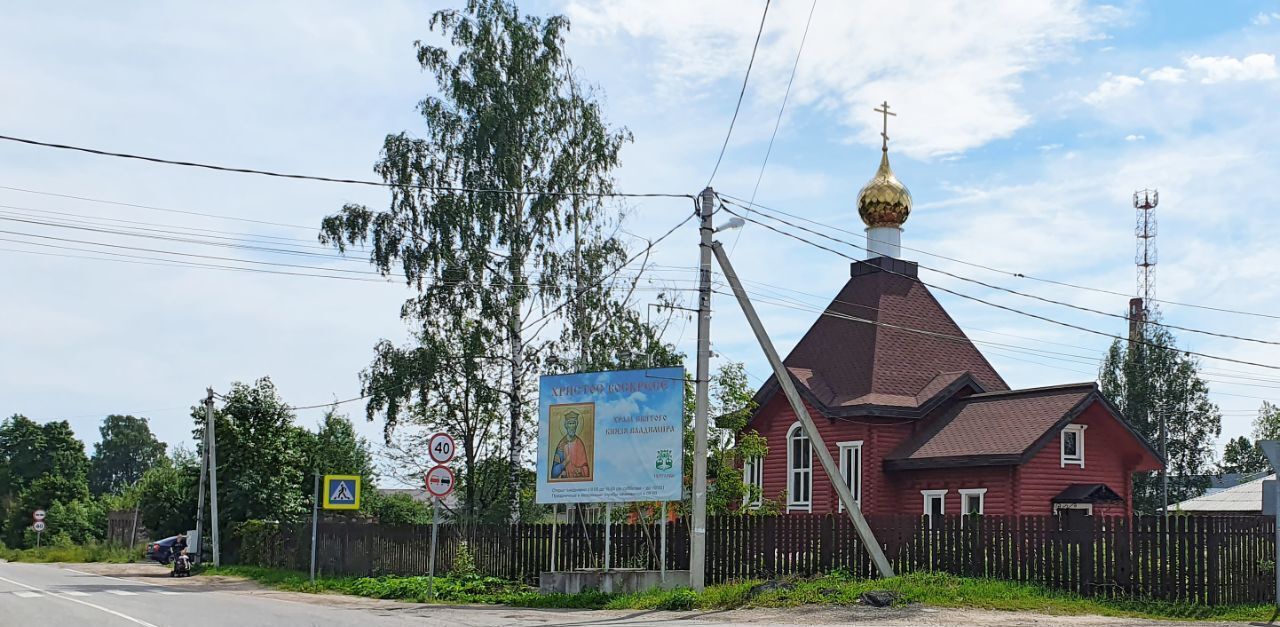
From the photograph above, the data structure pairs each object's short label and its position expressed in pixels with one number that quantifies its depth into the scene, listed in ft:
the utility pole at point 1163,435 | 189.67
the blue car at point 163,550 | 131.23
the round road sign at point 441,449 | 71.26
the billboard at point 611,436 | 72.38
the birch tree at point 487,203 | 106.73
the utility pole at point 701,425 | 68.90
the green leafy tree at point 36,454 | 259.80
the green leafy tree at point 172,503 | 136.15
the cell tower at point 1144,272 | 202.39
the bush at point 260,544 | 112.42
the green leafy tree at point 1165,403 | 205.57
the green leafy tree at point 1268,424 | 247.09
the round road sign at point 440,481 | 71.10
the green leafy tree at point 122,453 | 443.73
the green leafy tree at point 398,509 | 154.51
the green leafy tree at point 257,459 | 124.36
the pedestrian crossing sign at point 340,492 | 81.38
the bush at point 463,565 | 84.58
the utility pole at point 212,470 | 117.29
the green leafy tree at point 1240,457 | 289.12
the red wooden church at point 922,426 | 94.73
